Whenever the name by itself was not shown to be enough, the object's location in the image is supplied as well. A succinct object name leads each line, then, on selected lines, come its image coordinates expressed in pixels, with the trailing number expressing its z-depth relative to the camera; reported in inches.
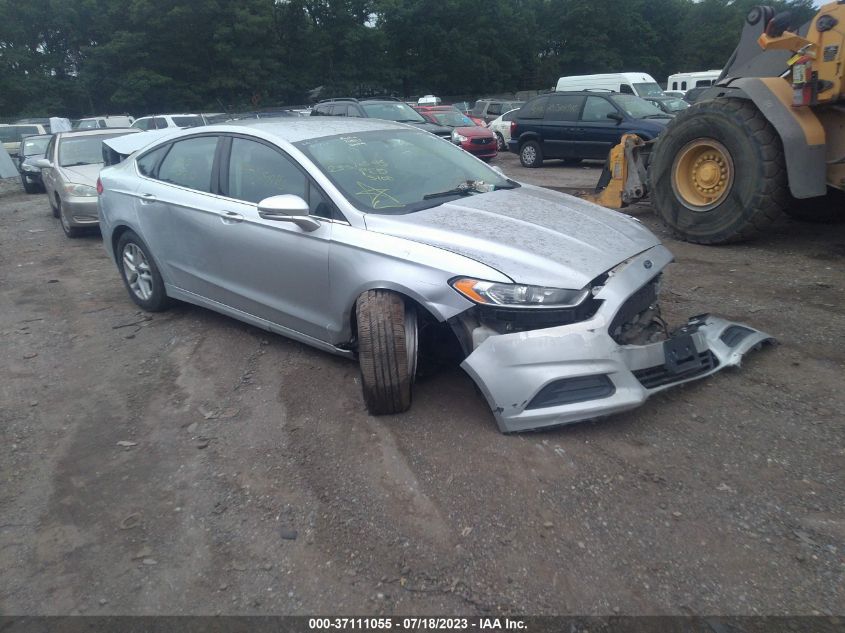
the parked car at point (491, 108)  1107.3
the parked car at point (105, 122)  960.3
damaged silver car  136.1
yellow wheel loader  244.2
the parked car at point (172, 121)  807.1
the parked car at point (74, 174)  392.5
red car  677.3
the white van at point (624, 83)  848.3
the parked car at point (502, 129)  859.4
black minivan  557.3
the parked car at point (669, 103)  681.0
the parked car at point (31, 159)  692.7
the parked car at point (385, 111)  610.5
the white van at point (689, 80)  1217.4
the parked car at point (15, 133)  876.6
